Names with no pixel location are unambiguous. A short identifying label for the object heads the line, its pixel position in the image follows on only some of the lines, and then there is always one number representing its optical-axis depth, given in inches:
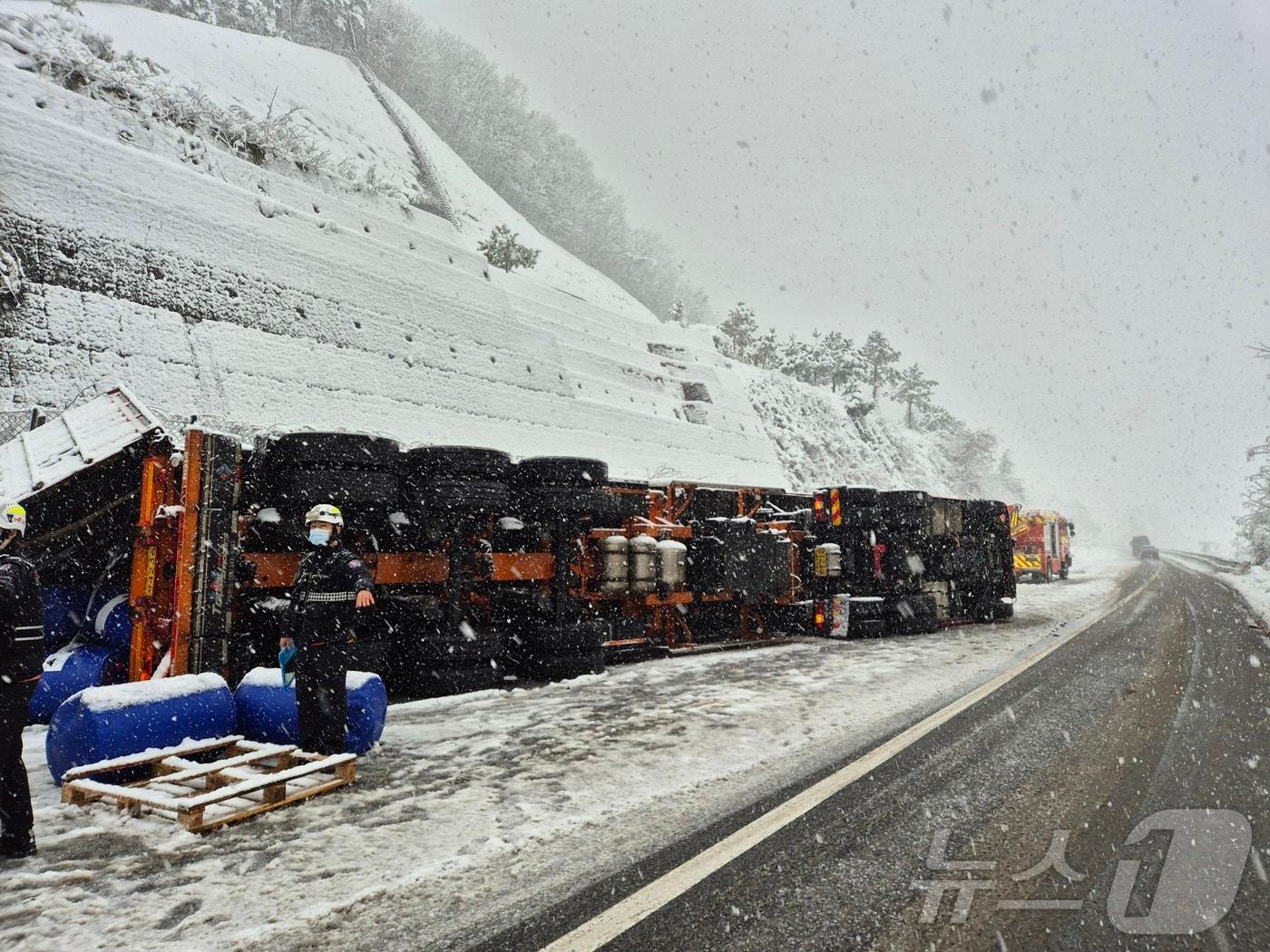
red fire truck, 1122.0
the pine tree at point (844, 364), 2406.5
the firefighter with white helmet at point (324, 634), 193.9
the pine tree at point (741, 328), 2561.5
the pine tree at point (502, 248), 1658.5
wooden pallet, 150.1
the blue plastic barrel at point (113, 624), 236.2
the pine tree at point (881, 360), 2805.1
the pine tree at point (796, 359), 2450.3
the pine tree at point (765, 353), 2571.4
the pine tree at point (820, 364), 2429.9
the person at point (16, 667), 133.9
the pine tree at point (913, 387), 3078.2
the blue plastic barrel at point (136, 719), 173.6
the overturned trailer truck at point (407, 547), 225.1
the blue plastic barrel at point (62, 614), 245.0
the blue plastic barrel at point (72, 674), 224.1
